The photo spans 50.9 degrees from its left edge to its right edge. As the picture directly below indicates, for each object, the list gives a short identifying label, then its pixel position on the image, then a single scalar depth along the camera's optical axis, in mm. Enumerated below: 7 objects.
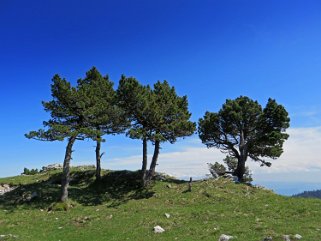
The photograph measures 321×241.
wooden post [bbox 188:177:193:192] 38375
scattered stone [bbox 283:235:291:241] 18594
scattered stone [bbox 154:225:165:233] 23109
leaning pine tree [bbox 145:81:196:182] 42784
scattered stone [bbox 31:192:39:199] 37969
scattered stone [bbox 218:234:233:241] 19686
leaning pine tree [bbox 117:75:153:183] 42281
